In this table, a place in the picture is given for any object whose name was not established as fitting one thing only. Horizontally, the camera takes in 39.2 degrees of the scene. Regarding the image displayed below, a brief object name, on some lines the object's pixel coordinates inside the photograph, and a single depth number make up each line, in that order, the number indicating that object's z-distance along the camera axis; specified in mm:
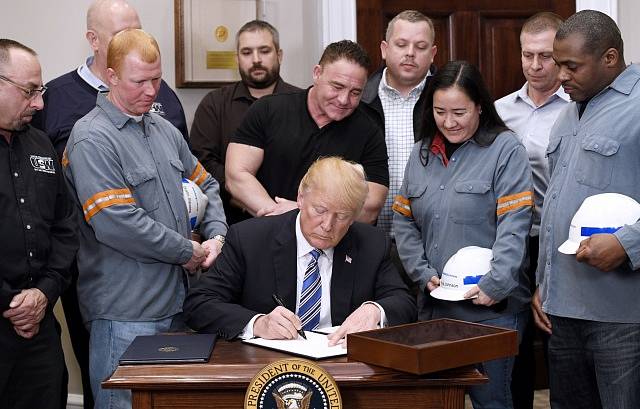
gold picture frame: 4305
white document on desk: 2117
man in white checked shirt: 3609
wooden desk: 1972
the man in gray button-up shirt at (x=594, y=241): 2639
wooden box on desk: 1885
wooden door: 4586
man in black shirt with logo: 2711
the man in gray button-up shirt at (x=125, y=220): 2770
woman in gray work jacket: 2920
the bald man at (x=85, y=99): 3324
